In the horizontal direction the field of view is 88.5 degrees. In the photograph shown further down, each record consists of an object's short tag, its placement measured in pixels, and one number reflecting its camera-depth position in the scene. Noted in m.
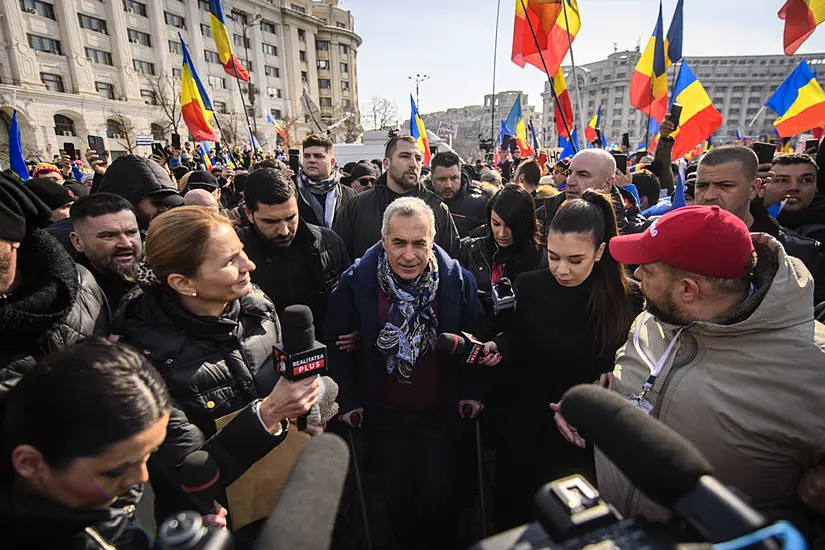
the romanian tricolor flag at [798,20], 5.42
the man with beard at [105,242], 2.49
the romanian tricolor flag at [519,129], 11.84
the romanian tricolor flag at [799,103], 6.60
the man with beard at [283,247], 2.73
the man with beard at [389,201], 4.04
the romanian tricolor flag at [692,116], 6.75
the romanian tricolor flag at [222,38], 7.80
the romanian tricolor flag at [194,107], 8.36
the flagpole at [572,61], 5.25
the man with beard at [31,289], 1.53
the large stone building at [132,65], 30.28
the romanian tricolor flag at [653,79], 7.40
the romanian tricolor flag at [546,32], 5.79
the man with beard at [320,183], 4.64
